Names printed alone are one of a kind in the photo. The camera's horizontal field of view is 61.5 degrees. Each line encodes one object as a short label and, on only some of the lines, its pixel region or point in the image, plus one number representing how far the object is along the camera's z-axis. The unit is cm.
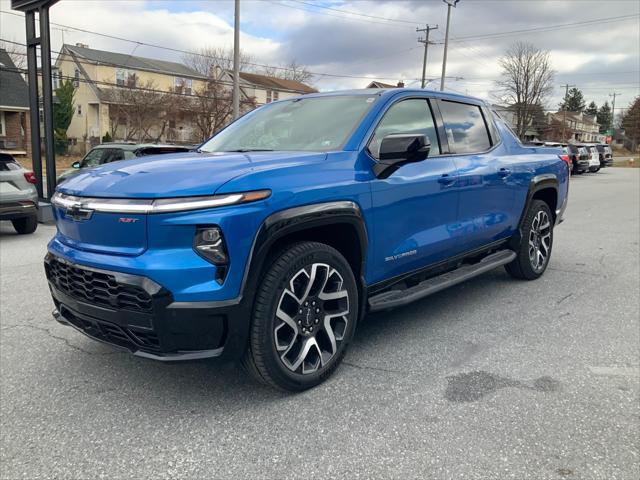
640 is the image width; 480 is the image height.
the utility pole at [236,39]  2028
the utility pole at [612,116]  11811
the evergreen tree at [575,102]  12781
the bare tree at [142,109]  3694
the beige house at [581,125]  10469
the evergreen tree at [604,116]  13262
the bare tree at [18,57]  4112
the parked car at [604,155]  3340
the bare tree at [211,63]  4391
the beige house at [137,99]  3691
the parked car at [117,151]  1000
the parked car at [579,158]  2903
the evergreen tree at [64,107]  4088
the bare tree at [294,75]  6212
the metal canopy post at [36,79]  1152
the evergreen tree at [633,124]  9381
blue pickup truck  267
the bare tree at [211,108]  3525
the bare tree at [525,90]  6038
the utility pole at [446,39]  2947
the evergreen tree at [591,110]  13762
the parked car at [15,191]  839
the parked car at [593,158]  3045
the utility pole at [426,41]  4372
